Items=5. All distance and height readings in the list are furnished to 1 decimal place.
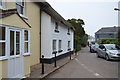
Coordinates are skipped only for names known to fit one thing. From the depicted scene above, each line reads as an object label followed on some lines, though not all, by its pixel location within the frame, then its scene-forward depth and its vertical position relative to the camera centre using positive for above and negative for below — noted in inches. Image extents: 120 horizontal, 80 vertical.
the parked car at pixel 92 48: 714.0 -46.4
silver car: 372.4 -39.3
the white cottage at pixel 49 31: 314.6 +34.9
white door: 155.8 -22.5
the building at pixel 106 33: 1707.2 +158.5
